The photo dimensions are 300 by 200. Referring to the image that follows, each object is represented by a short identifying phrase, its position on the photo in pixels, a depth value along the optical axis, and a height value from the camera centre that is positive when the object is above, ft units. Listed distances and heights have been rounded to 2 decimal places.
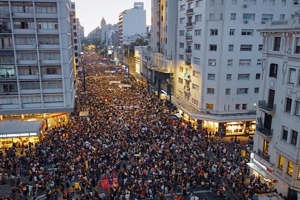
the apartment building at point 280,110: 73.87 -17.86
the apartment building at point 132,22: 554.46 +41.76
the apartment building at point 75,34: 289.45 +9.64
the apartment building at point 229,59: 134.21 -6.74
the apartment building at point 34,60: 128.36 -7.63
